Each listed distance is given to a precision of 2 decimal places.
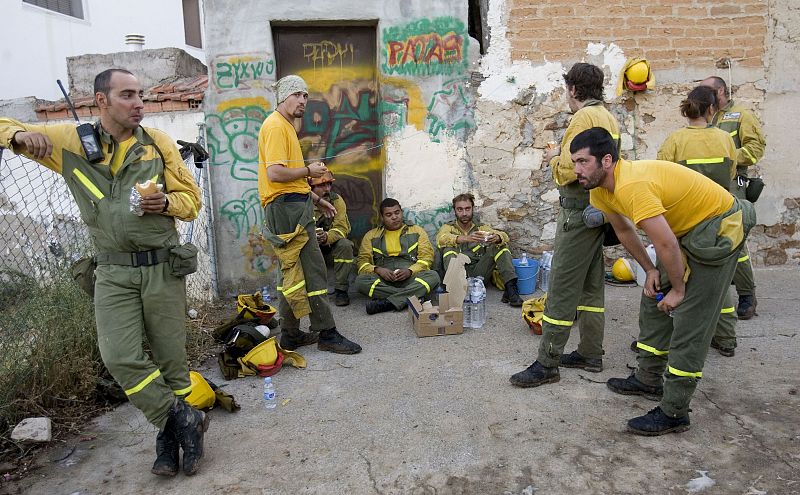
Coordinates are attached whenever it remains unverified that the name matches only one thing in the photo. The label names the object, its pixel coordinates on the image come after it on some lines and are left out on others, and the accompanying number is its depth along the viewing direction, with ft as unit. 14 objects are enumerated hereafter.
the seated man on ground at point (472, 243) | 20.12
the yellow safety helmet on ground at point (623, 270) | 21.21
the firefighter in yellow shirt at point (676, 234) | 9.82
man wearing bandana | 14.66
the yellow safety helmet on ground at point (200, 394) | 12.19
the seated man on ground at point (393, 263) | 19.40
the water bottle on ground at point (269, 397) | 12.89
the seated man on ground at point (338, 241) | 20.20
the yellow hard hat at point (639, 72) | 20.36
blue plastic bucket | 20.51
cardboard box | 16.83
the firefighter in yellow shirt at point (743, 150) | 16.71
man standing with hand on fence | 9.61
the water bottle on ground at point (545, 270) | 21.00
